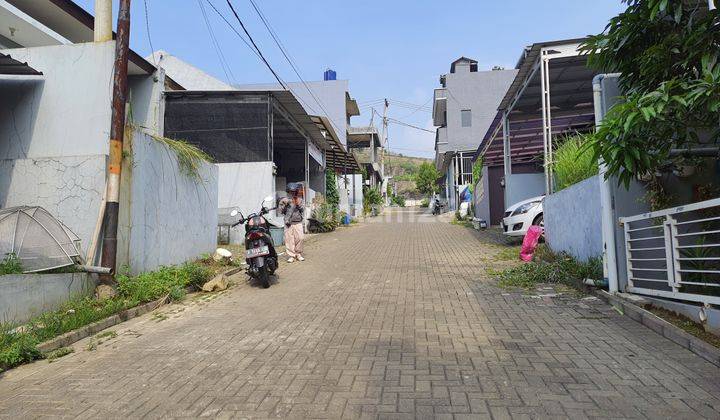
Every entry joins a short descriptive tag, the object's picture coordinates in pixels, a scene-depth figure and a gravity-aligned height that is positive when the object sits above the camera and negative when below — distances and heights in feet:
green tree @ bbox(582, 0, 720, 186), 11.57 +4.49
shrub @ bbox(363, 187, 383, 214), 114.64 +8.43
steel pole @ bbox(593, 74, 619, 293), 18.35 +0.38
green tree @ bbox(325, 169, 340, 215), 76.59 +7.29
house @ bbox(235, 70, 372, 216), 97.96 +29.36
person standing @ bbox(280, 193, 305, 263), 32.08 +0.54
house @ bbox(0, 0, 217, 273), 21.48 +3.83
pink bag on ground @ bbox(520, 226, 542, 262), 30.81 -0.88
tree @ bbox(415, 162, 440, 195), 182.50 +22.01
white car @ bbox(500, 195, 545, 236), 37.19 +1.11
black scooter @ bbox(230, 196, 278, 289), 24.09 -1.10
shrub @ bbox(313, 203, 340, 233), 61.05 +1.88
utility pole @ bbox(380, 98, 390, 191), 135.70 +28.36
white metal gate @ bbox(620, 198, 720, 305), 14.43 -0.85
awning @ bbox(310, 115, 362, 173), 61.00 +14.20
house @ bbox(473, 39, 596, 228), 32.50 +11.82
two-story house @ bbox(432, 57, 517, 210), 102.53 +29.30
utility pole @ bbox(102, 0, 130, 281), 20.24 +4.37
